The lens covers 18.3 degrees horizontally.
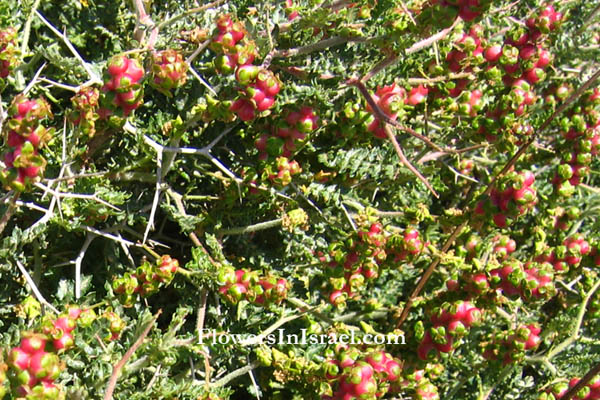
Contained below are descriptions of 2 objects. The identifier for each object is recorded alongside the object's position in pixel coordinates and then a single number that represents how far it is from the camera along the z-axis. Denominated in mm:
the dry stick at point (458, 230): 485
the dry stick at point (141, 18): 460
